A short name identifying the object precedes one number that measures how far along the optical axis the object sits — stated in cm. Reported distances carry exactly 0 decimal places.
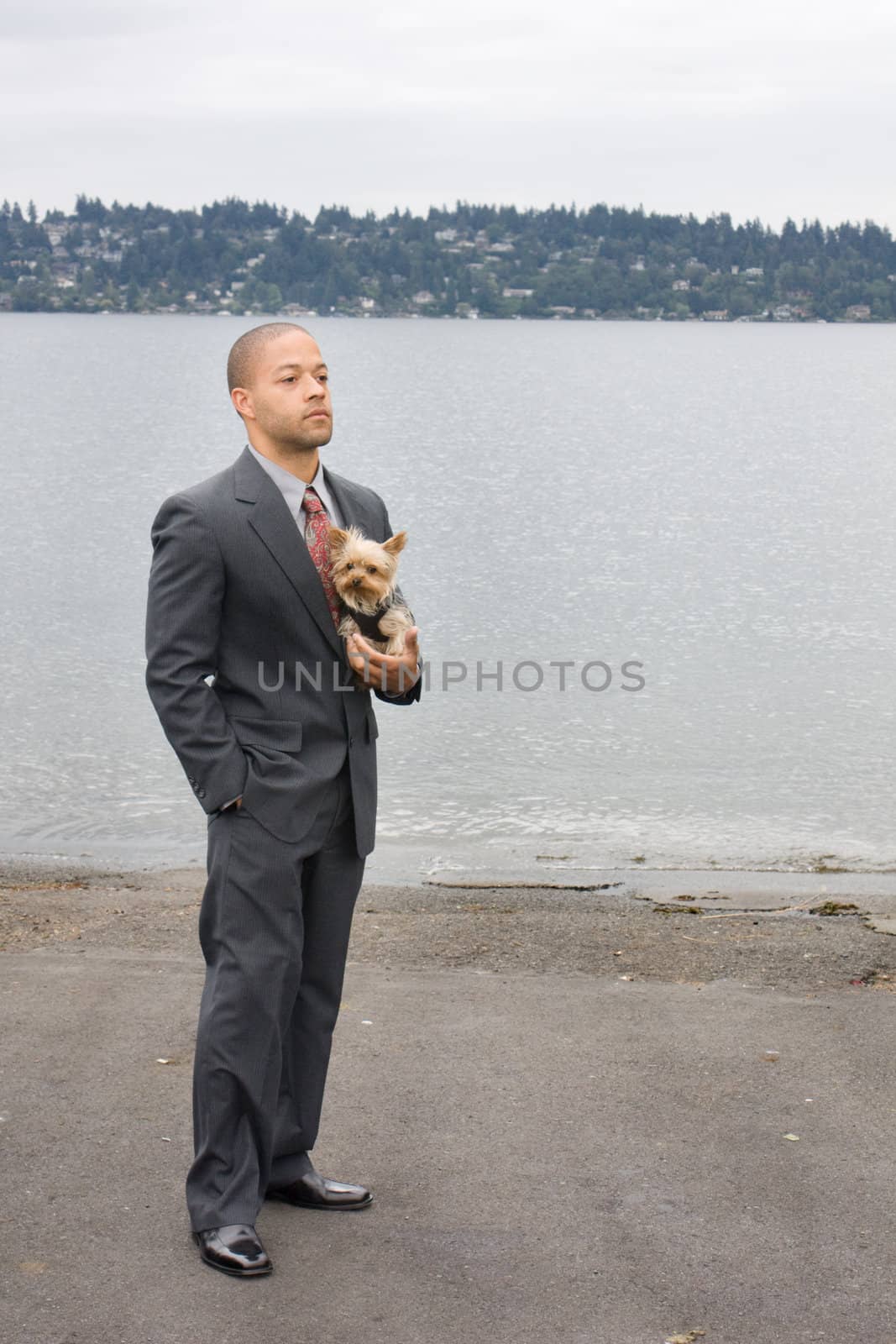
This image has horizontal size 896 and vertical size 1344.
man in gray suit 433
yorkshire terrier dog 441
